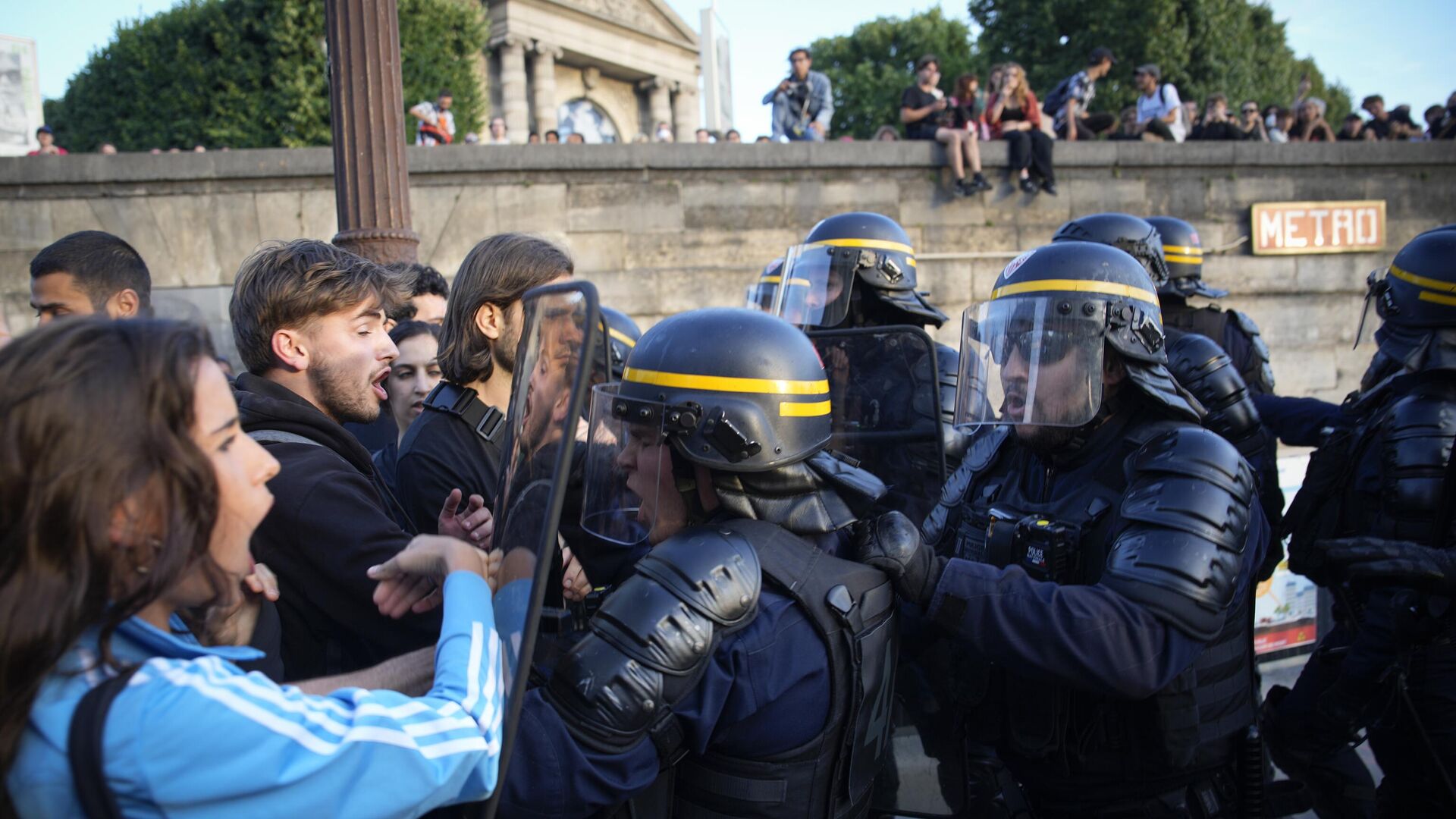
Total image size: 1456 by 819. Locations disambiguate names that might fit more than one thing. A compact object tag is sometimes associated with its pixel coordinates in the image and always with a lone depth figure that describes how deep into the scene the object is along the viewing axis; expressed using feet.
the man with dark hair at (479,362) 8.12
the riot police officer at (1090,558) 6.23
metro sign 34.50
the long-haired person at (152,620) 3.07
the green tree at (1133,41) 72.69
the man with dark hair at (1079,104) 35.14
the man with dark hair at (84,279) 9.17
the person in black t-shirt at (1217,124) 35.73
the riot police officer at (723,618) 4.95
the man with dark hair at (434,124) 35.50
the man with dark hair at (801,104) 35.35
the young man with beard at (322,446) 5.65
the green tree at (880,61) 116.88
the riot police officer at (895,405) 8.73
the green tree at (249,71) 40.16
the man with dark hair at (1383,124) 41.45
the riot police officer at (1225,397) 11.74
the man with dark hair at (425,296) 12.87
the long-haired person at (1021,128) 31.76
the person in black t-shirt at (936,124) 31.48
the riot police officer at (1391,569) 8.68
